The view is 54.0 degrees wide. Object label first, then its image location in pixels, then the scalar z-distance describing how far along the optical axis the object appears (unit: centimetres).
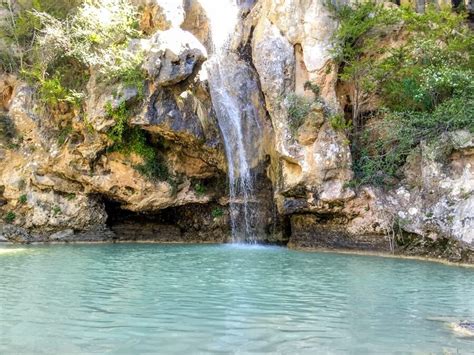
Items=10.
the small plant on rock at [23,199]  2043
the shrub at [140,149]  1906
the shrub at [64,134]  2010
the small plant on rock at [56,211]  2012
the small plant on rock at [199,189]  2082
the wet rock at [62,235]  2009
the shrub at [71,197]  2043
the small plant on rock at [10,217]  2055
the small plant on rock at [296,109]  1750
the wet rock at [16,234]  1980
